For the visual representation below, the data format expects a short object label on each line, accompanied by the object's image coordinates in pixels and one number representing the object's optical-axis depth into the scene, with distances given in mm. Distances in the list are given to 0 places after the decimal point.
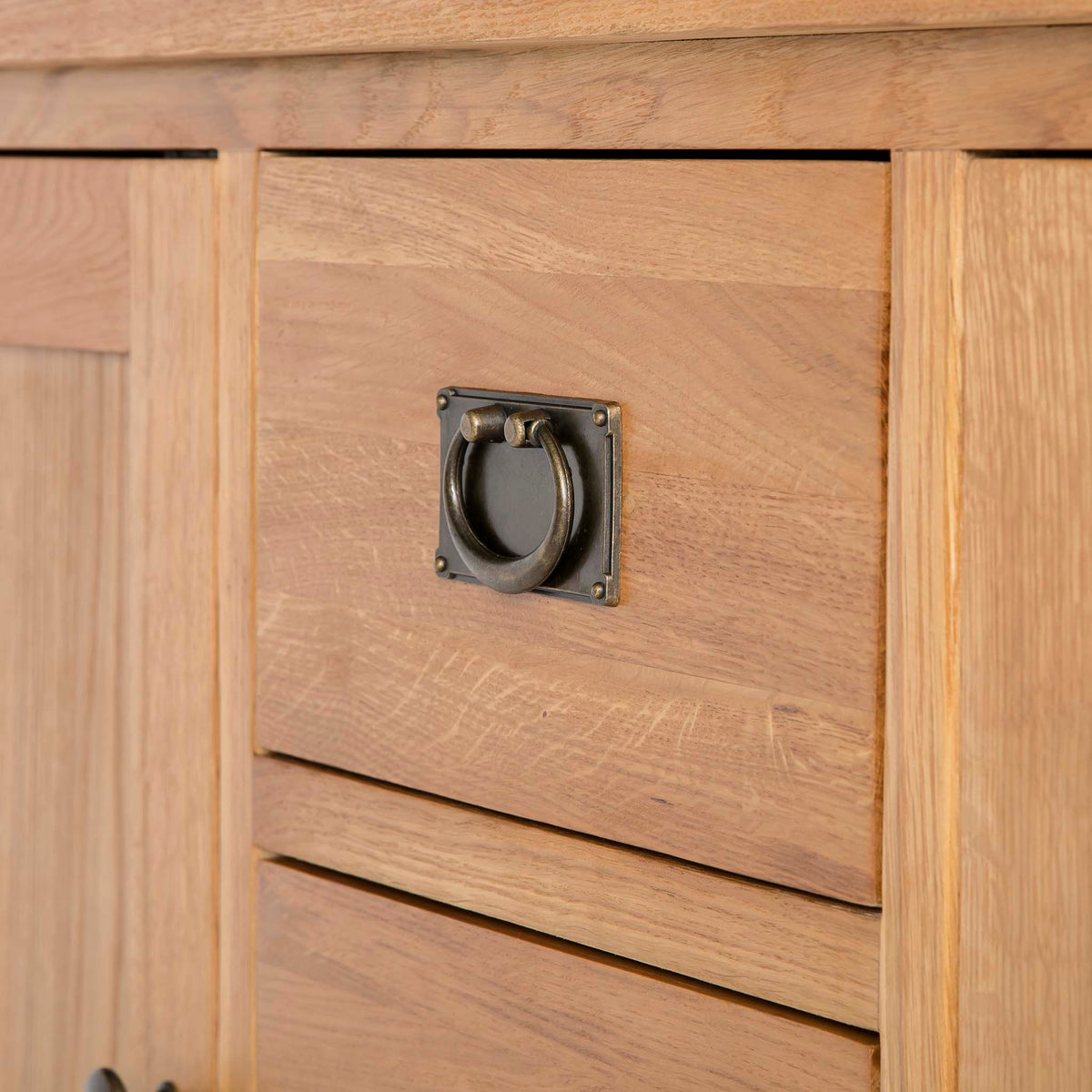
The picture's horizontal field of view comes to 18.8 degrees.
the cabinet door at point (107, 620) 876
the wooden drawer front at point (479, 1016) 784
